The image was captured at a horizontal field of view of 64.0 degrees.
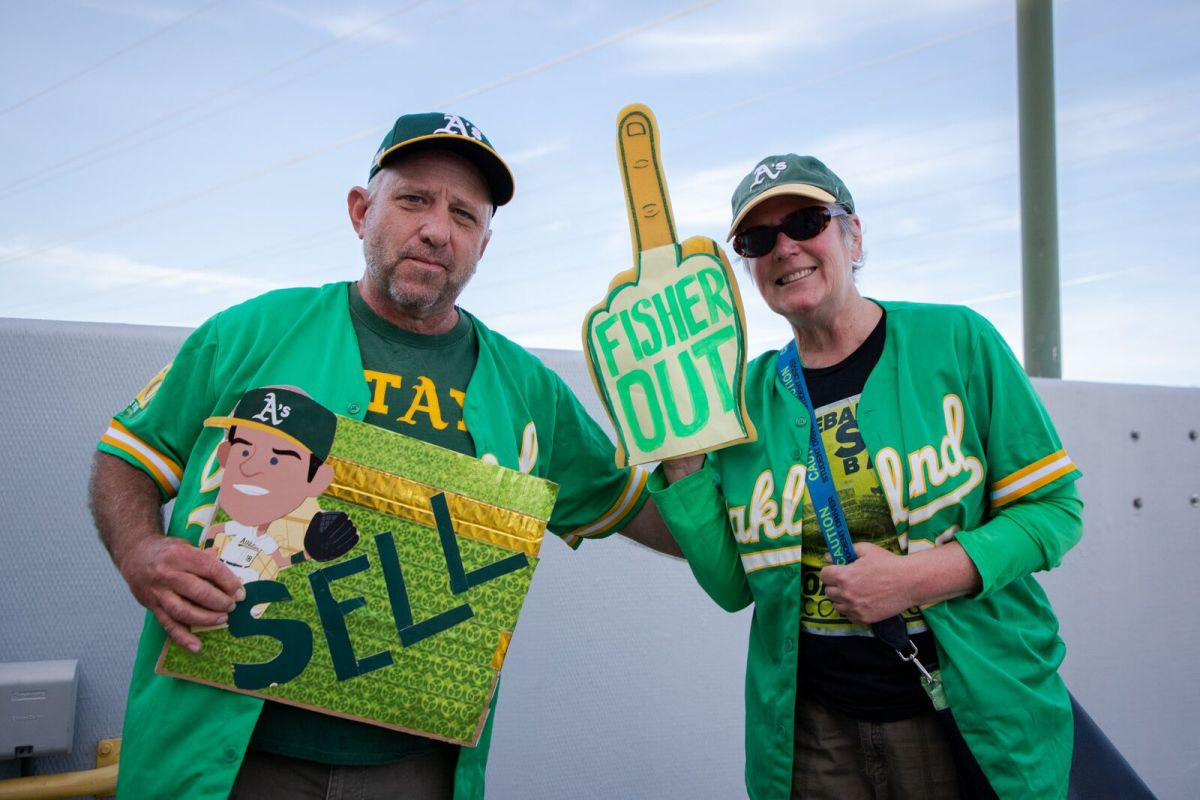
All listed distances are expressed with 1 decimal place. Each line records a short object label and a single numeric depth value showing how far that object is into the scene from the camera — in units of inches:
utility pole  211.2
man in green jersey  58.2
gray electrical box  81.4
